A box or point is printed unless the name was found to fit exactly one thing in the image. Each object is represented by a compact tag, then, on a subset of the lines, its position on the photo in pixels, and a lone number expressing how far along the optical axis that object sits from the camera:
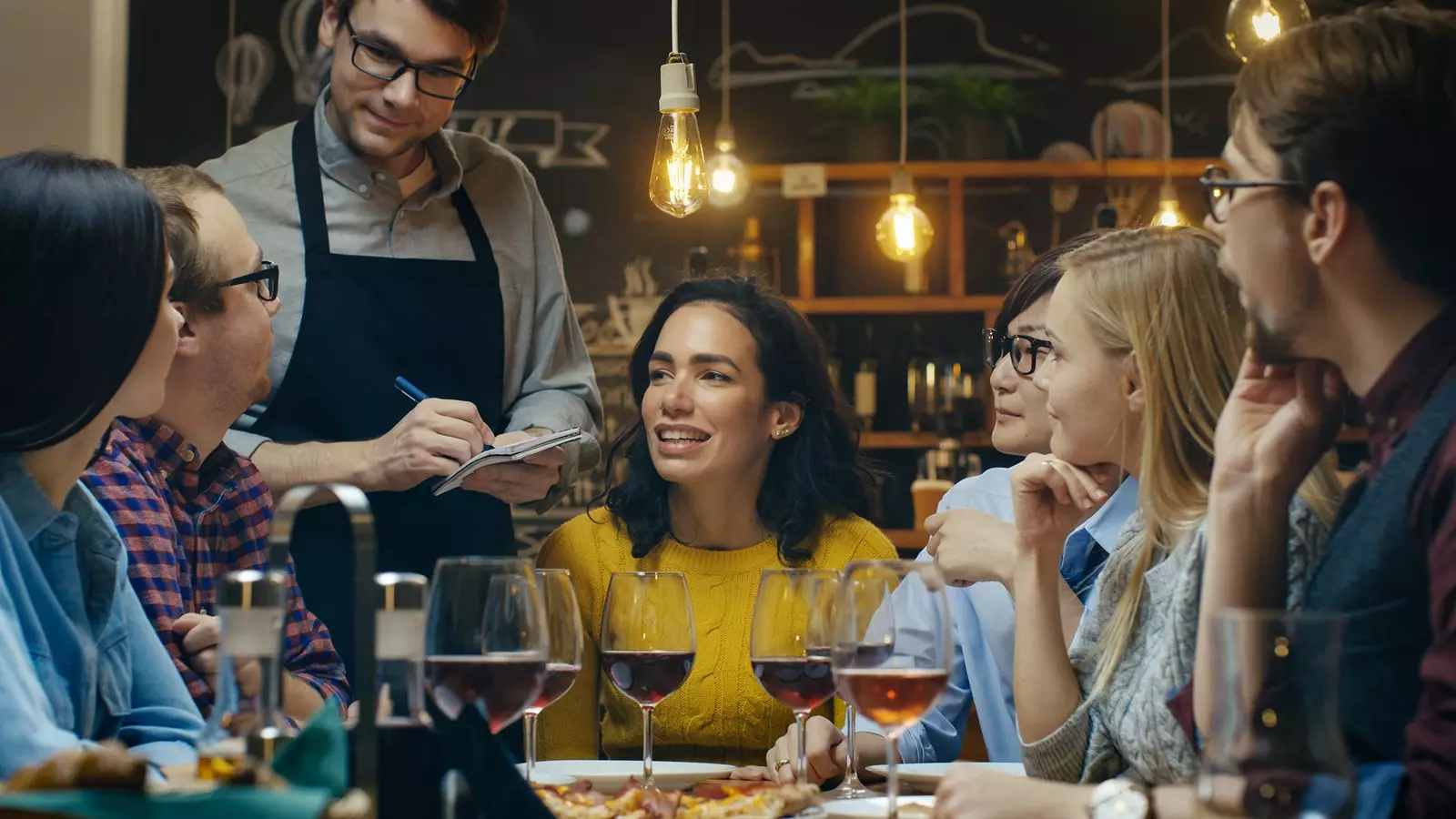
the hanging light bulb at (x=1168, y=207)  4.66
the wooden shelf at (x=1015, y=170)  5.46
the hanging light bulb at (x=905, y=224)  4.72
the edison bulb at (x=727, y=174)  4.77
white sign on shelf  5.46
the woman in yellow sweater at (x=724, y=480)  2.60
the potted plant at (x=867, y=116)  5.59
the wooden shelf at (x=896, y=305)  5.47
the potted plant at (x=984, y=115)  5.60
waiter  2.50
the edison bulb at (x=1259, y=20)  2.69
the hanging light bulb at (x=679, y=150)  2.20
